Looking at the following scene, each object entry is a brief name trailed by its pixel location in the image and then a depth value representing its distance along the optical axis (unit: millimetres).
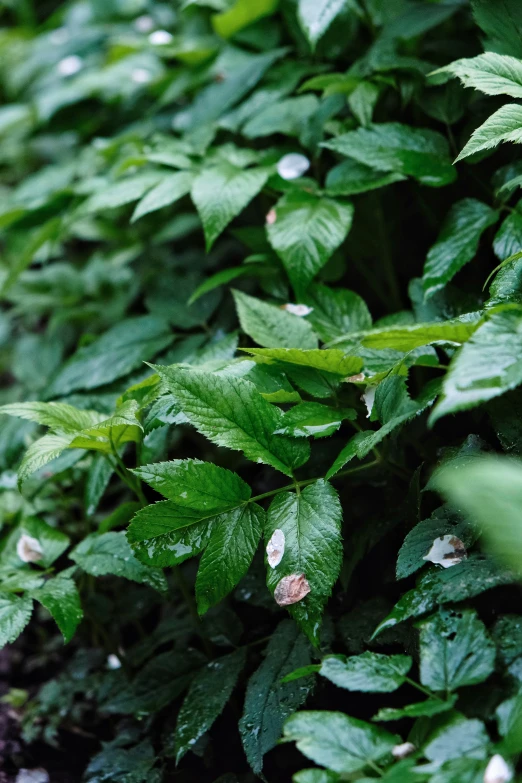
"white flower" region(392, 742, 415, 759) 628
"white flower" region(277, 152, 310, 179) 833
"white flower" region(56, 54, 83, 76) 1208
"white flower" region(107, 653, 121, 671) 808
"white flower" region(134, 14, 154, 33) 1213
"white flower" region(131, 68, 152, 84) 1036
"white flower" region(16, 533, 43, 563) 754
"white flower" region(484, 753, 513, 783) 597
